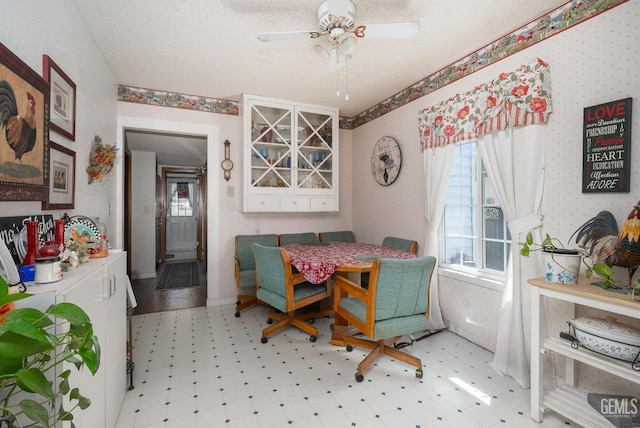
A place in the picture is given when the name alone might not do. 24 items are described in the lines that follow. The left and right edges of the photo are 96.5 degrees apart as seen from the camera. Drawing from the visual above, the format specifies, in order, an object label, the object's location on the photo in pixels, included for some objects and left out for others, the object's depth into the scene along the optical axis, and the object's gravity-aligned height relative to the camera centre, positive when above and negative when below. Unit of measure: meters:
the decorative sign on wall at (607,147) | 1.63 +0.38
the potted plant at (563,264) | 1.59 -0.31
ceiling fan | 1.71 +1.15
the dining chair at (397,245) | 3.14 -0.39
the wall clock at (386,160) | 3.46 +0.64
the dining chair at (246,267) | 3.35 -0.70
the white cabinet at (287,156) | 3.49 +0.71
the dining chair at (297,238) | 3.82 -0.37
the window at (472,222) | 2.52 -0.10
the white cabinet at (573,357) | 1.36 -0.76
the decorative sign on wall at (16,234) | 1.19 -0.10
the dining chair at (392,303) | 1.96 -0.67
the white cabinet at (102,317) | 1.02 -0.56
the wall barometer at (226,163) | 3.69 +0.62
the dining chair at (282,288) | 2.53 -0.74
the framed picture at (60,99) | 1.55 +0.68
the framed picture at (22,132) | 1.15 +0.36
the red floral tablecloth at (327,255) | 2.43 -0.43
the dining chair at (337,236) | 4.03 -0.36
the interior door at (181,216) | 7.74 -0.14
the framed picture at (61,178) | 1.62 +0.21
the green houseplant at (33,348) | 0.54 -0.29
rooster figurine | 1.42 -0.15
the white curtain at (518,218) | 2.07 -0.05
